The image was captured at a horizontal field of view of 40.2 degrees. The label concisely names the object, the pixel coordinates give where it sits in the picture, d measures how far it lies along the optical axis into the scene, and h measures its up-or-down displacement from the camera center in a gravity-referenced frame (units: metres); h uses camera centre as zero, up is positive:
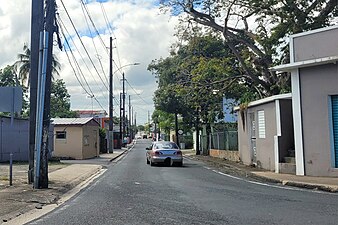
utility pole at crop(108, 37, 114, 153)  45.22 +5.59
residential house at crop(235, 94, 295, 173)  19.39 +0.65
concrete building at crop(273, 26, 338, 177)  16.64 +1.71
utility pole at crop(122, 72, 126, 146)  64.81 +7.78
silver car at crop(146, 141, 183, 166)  25.12 -0.40
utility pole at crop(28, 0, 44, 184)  14.38 +2.72
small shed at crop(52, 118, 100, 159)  36.28 +0.81
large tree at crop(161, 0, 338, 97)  22.30 +6.12
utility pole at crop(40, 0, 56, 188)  13.72 +1.75
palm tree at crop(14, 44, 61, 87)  53.22 +9.76
